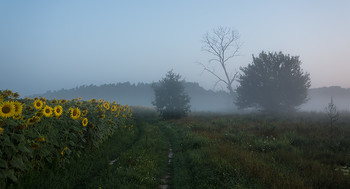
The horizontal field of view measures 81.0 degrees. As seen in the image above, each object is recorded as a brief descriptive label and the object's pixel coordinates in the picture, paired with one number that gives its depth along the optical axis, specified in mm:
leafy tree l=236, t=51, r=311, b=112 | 23719
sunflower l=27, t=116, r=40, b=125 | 4443
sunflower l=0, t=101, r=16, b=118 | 3739
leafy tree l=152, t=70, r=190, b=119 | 25300
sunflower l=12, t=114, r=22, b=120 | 4121
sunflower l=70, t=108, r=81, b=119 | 6155
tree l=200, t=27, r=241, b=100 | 35216
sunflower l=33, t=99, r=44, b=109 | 5578
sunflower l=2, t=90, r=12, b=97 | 6697
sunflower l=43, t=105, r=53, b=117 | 5023
